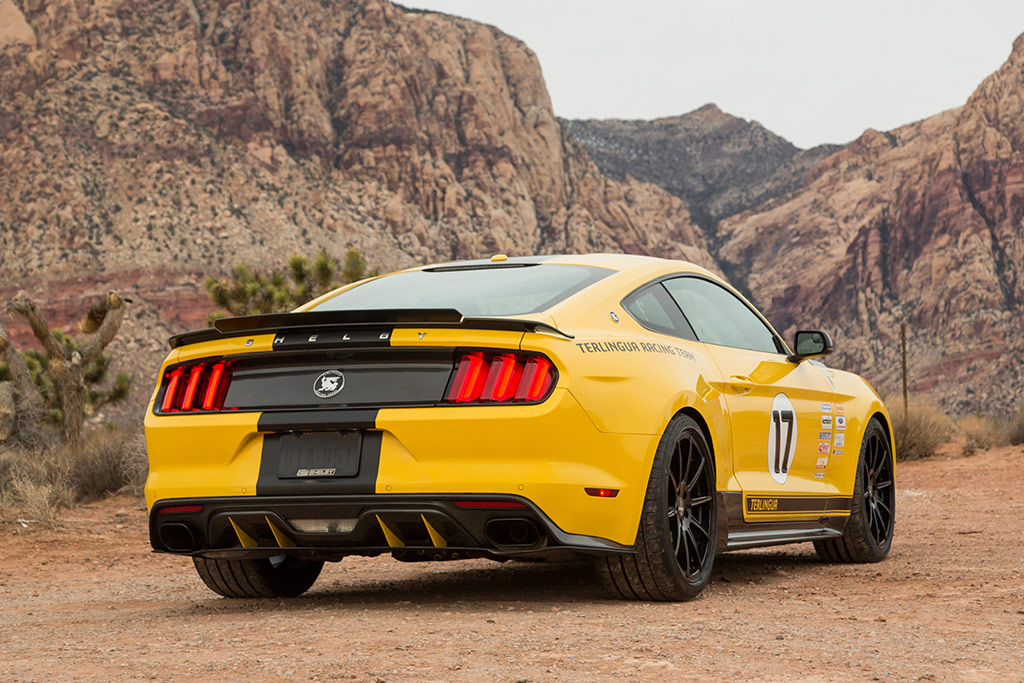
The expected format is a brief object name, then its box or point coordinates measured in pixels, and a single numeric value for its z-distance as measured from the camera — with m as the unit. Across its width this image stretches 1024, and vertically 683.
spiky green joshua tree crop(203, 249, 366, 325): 25.38
